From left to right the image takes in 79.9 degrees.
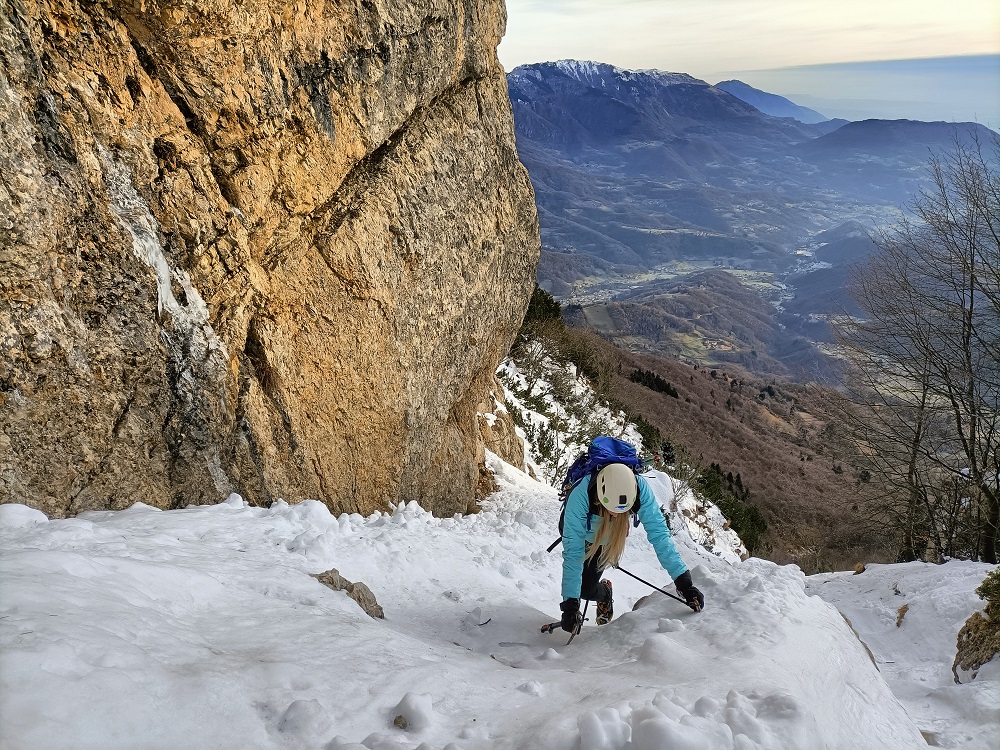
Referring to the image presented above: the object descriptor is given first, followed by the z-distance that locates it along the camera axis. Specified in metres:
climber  4.43
